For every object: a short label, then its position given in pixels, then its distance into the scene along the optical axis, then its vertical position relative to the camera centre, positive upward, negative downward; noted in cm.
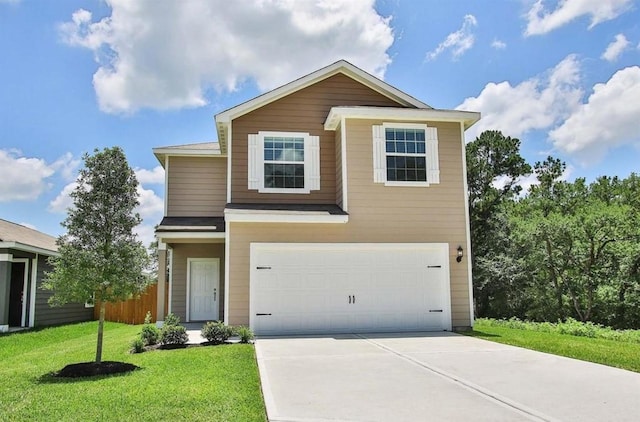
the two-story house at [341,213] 1204 +162
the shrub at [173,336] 988 -104
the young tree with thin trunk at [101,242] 793 +63
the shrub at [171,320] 1092 -83
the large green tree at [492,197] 2675 +444
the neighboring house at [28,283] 1584 -1
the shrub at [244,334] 1033 -107
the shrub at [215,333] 1017 -102
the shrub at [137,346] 948 -119
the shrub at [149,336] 1009 -106
